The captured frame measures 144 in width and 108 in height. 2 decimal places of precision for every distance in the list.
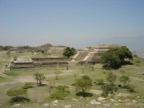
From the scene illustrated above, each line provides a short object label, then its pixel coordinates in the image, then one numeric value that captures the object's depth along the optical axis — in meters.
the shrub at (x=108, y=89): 27.75
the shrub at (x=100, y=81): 33.09
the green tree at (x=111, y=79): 32.31
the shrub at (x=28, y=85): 32.00
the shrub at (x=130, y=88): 30.01
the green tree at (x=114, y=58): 46.03
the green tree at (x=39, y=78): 34.69
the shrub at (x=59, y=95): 25.10
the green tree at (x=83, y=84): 28.41
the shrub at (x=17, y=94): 25.66
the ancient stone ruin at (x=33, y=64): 48.41
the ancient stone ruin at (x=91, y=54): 54.79
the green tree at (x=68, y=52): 66.69
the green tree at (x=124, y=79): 32.31
